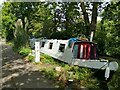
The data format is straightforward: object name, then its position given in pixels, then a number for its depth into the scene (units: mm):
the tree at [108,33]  4867
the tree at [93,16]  6782
